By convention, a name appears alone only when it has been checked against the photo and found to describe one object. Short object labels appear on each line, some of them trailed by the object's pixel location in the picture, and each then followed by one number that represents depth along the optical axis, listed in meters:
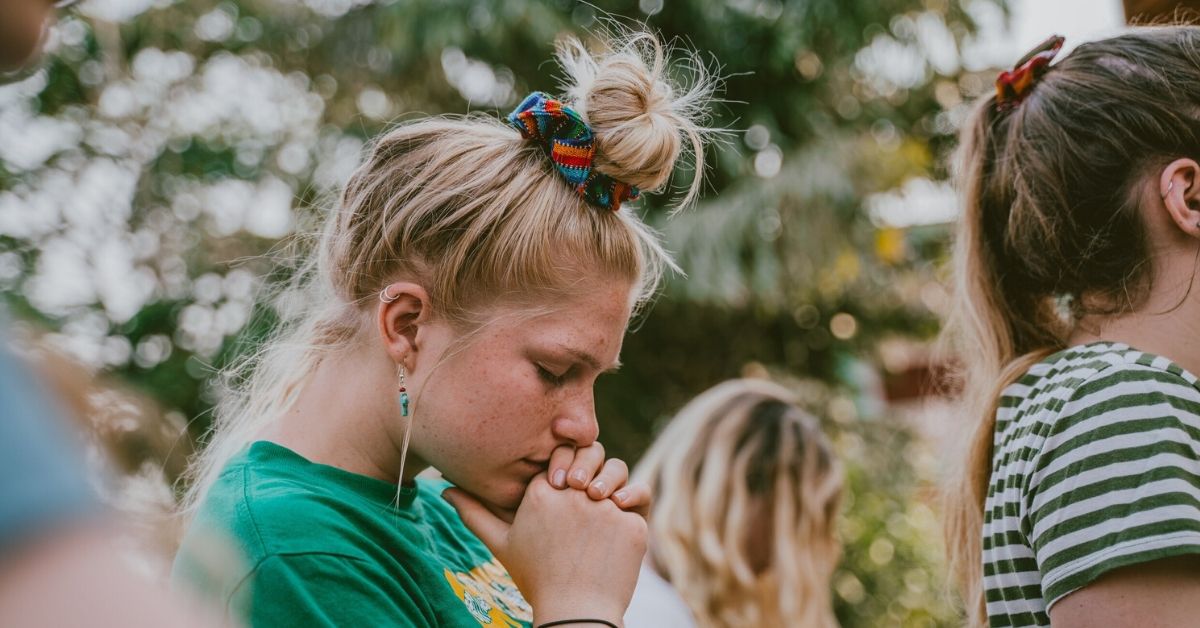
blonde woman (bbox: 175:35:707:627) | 1.49
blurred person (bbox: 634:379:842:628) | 3.26
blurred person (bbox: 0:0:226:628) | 0.46
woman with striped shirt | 1.37
